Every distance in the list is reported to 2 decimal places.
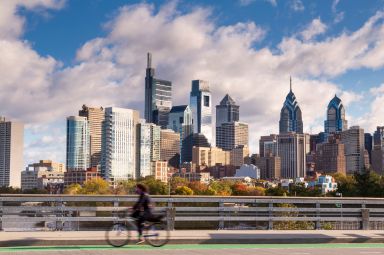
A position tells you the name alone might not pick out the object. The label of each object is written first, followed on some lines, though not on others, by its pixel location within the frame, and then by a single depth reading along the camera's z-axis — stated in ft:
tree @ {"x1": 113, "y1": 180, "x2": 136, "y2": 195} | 599.98
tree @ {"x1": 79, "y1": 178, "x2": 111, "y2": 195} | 587.93
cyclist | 60.64
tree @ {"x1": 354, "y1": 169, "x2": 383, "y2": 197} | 294.43
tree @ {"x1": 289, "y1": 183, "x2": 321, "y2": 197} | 508.94
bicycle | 60.64
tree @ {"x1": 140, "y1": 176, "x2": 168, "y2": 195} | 508.61
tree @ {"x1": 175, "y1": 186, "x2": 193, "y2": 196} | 481.59
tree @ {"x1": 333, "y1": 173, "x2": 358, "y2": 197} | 362.78
